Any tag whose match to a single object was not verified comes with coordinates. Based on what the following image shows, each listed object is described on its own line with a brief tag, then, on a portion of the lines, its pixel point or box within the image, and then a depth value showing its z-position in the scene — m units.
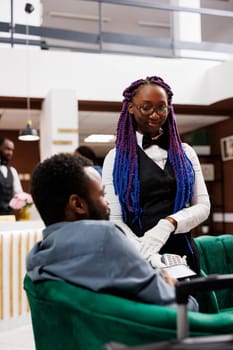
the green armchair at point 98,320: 1.04
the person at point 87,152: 3.50
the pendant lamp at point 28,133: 6.02
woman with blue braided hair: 1.65
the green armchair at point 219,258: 2.45
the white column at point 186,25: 8.07
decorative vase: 5.02
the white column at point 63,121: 6.08
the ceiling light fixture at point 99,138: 9.55
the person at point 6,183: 5.74
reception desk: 3.69
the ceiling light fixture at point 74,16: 11.06
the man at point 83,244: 1.14
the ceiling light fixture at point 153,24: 11.74
